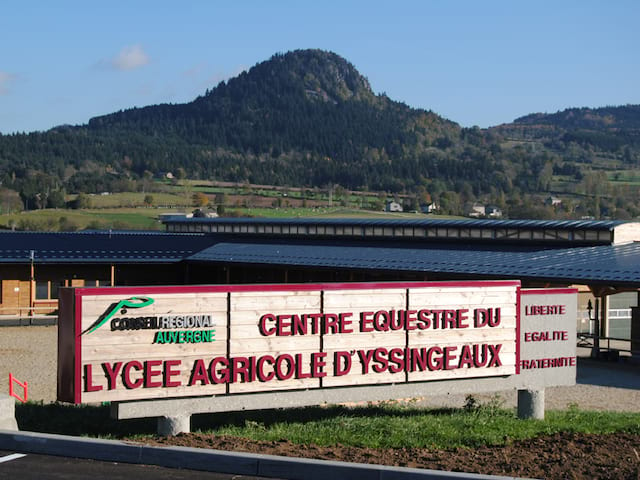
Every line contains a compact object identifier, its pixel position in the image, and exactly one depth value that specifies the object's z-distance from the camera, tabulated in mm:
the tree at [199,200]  174500
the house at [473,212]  178950
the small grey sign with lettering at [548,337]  19062
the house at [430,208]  175650
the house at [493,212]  191400
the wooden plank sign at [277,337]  15156
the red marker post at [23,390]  22995
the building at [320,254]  38531
